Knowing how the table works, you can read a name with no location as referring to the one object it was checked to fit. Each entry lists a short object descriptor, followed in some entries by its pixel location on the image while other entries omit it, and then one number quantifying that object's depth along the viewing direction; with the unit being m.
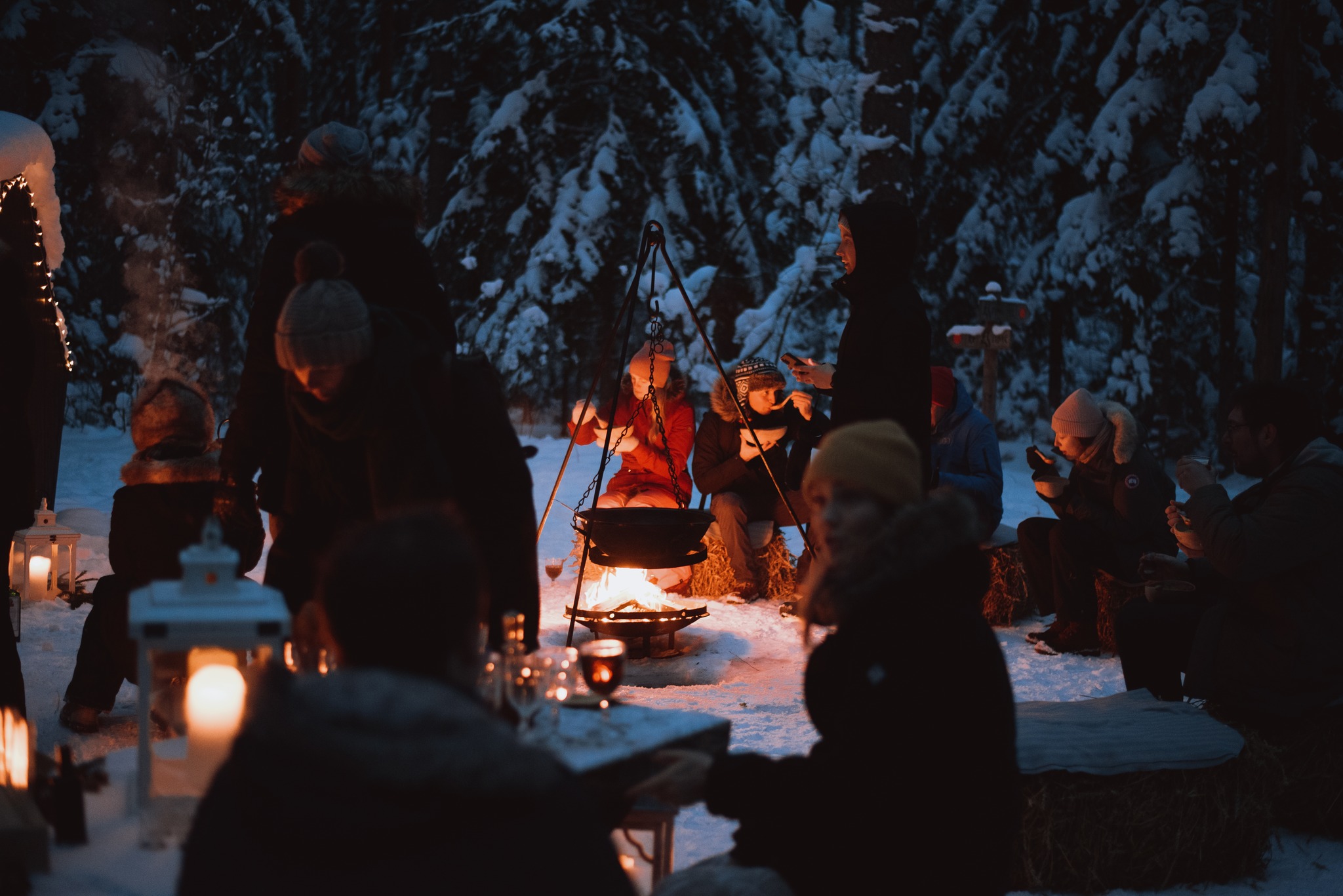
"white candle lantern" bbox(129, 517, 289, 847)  2.24
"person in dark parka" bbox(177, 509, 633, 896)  1.47
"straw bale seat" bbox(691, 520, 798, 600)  8.20
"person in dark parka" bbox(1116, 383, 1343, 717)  4.03
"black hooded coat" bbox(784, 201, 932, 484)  5.04
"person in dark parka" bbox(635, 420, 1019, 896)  2.16
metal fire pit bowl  6.38
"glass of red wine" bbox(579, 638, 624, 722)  2.86
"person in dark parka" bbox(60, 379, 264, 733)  4.66
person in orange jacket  7.92
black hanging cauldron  6.16
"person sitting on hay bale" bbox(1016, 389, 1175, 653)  6.50
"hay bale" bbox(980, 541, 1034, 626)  7.49
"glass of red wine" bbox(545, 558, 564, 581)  7.73
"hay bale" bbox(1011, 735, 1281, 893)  3.73
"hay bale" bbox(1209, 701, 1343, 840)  4.16
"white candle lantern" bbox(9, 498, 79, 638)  6.96
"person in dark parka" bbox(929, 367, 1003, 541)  7.11
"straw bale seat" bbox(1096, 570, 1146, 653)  6.59
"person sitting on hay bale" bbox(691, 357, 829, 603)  8.01
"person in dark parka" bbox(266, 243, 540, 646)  2.84
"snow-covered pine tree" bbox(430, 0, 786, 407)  15.43
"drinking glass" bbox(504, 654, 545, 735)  2.59
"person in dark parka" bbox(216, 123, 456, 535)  3.51
